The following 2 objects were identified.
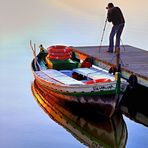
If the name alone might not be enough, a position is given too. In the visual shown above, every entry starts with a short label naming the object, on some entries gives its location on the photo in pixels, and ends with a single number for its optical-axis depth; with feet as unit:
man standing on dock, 79.82
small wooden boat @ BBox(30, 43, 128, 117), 67.82
